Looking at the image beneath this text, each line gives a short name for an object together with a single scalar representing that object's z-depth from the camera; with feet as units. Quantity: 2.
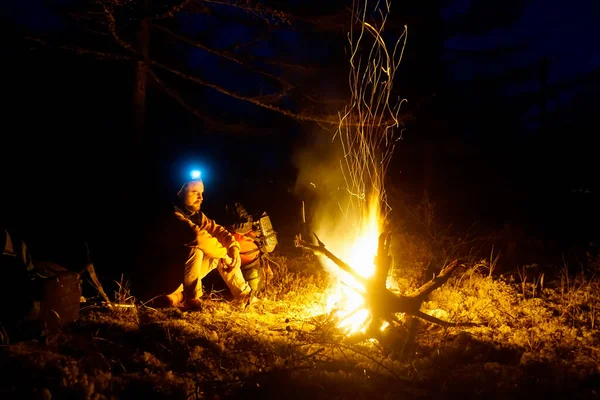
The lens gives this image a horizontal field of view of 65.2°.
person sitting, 18.66
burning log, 16.07
